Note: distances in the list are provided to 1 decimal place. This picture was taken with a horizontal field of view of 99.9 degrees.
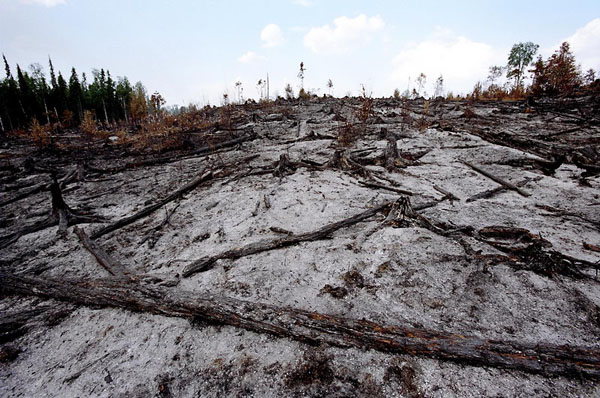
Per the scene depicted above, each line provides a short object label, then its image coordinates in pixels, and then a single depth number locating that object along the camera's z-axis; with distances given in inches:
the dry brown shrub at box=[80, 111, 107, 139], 574.9
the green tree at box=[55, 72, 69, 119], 1576.0
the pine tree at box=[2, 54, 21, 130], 1390.3
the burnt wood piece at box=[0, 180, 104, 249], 179.0
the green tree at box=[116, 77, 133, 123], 1911.8
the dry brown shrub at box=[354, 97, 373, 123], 381.4
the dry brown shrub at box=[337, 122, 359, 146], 320.2
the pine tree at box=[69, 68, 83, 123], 1652.3
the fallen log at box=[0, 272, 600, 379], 68.9
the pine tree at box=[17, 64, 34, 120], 1424.6
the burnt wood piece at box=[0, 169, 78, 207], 252.1
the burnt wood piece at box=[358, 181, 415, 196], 183.9
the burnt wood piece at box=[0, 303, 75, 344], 101.4
